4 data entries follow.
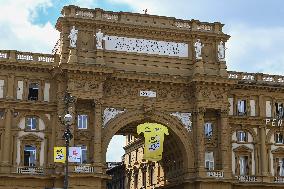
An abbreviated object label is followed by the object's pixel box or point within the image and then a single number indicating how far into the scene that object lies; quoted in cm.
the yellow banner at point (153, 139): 5841
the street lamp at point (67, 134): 3503
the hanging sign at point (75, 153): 4050
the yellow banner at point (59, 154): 4147
